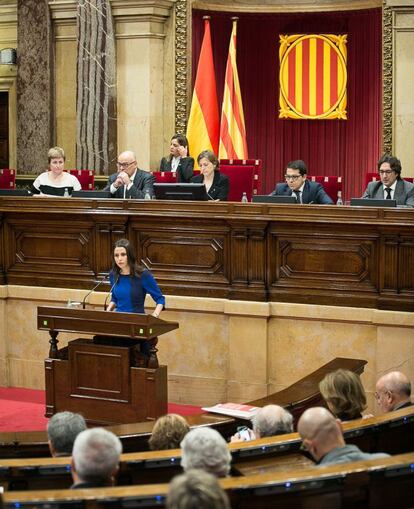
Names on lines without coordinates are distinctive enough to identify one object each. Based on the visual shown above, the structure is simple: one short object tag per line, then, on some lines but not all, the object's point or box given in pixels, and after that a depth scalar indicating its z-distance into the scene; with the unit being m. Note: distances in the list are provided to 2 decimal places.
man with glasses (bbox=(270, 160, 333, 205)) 13.85
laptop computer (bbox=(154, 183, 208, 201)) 13.73
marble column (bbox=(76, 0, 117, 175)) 19.92
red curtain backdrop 20.91
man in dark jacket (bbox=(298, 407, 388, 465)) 6.93
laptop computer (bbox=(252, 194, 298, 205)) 13.28
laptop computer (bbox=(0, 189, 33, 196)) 14.58
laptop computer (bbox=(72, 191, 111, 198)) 14.27
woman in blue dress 12.24
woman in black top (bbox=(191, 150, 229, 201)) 14.37
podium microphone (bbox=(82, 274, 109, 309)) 13.86
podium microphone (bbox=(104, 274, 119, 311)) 12.36
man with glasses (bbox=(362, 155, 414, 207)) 13.56
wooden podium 11.84
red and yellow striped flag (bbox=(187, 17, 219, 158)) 19.99
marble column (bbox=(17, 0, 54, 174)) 20.98
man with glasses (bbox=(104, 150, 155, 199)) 14.43
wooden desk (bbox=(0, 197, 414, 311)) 12.73
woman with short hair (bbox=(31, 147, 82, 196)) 15.14
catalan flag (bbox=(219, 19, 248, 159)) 20.25
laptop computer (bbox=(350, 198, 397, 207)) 12.71
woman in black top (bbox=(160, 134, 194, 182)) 16.76
